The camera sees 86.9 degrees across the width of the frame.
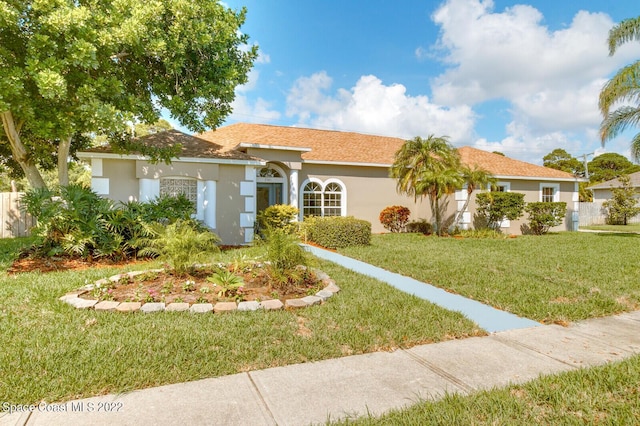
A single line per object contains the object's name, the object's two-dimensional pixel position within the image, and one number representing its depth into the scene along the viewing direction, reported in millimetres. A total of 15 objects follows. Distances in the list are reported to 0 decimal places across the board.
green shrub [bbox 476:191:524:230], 16734
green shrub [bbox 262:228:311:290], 5836
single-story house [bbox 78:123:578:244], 11367
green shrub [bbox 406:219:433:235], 17062
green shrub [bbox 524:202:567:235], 17641
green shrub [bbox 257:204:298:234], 12672
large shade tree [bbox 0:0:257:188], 7031
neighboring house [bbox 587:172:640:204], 31906
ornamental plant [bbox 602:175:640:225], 25625
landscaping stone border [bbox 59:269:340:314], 4793
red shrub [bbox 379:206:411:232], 16547
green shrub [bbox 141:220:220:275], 6036
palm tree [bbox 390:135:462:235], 14586
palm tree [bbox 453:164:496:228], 15078
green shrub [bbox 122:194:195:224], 9227
